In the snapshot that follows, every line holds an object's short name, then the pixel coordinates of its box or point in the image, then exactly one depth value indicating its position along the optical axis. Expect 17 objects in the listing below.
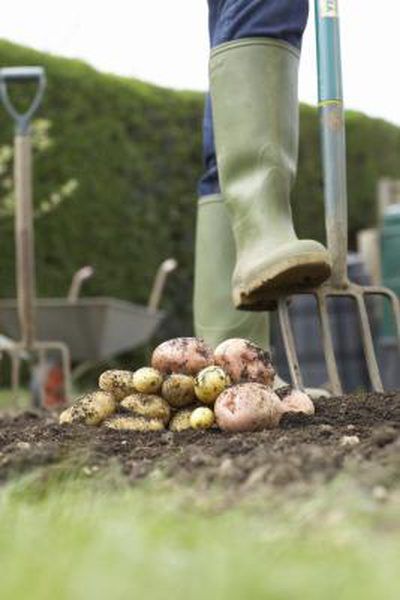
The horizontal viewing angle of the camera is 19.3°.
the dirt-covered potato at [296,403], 2.26
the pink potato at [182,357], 2.29
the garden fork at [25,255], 4.76
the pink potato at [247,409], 2.07
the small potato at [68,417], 2.29
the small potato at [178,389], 2.21
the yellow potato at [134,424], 2.19
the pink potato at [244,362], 2.26
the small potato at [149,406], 2.21
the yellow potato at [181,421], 2.21
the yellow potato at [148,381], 2.24
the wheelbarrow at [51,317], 4.78
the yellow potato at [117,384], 2.28
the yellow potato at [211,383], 2.16
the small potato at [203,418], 2.16
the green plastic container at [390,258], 6.60
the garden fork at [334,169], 2.61
